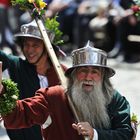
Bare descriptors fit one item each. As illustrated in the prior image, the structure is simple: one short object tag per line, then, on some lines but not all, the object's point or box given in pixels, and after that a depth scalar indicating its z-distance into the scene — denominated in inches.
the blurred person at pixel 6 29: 802.8
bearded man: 272.0
